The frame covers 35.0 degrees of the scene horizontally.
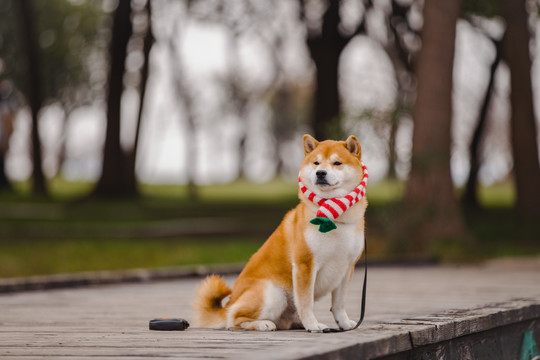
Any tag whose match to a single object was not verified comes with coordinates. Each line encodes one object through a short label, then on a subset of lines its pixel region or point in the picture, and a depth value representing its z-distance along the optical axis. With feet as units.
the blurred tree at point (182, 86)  108.17
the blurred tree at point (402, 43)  83.71
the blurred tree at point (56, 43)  130.82
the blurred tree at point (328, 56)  82.84
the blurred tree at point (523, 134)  59.93
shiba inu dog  15.79
